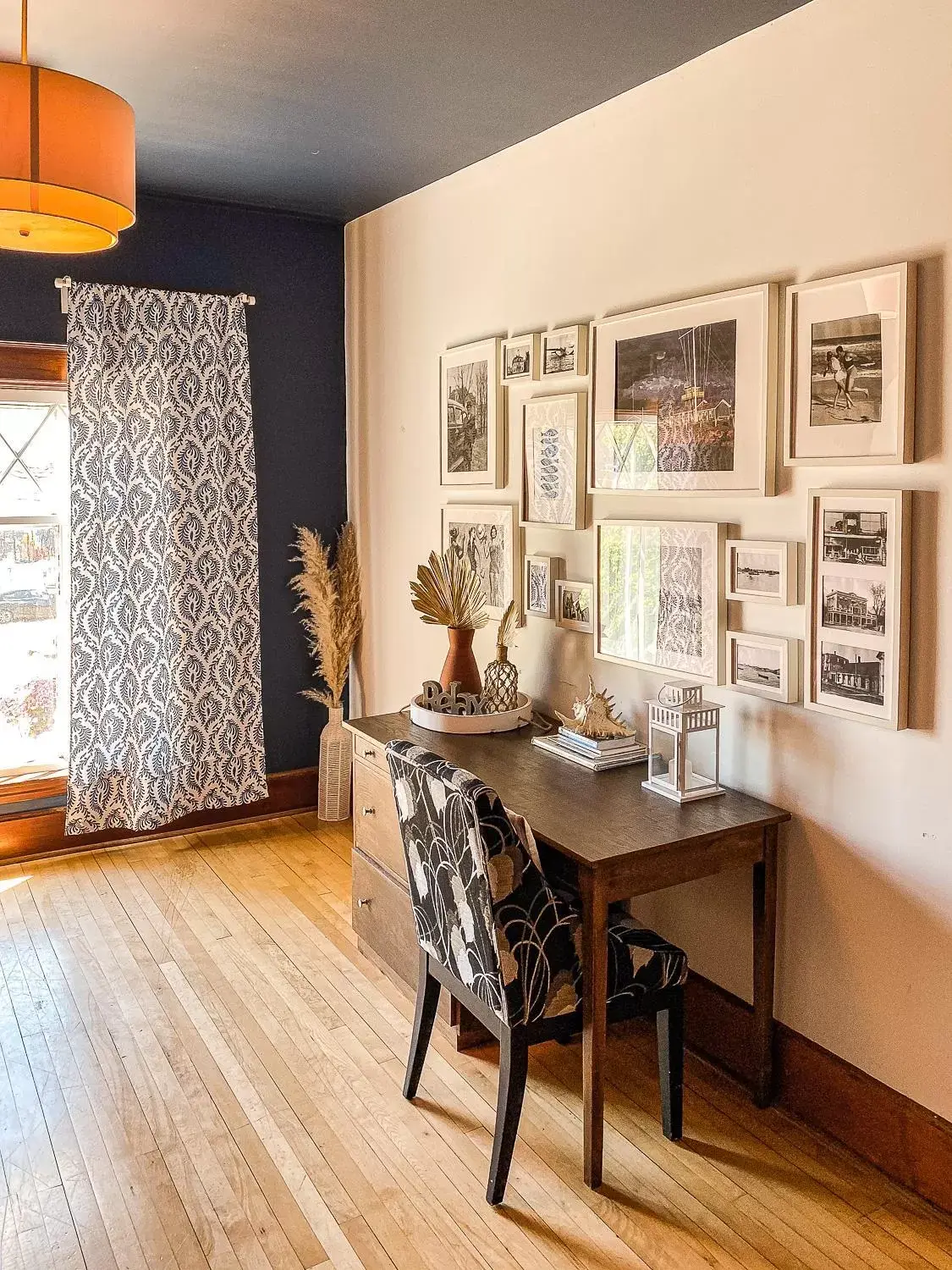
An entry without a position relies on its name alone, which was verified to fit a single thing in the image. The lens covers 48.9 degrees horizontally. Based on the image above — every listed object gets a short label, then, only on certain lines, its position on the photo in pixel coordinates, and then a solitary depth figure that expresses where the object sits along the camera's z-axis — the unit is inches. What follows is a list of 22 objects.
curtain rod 151.7
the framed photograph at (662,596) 102.7
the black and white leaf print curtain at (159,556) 157.2
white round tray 122.0
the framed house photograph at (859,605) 84.4
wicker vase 176.6
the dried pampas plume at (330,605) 175.2
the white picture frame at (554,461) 120.4
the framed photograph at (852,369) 82.9
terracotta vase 128.6
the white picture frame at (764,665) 95.1
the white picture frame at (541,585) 127.6
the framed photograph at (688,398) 95.7
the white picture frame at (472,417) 135.6
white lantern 98.0
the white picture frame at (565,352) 119.3
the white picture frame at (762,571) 93.7
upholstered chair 82.3
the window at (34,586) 158.7
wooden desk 85.9
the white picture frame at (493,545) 135.1
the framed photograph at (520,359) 126.4
